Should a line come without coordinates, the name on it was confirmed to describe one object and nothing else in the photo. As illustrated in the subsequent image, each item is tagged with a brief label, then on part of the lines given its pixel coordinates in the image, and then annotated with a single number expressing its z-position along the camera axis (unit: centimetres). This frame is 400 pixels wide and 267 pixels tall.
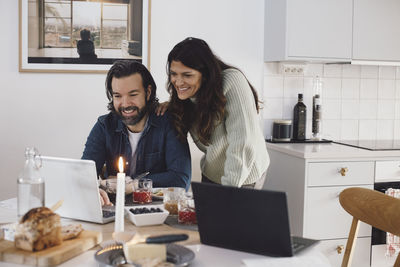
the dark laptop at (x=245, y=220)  127
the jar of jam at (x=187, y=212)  162
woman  214
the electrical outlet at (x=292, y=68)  354
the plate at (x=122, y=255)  122
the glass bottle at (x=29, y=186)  137
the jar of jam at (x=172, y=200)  174
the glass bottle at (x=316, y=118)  355
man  239
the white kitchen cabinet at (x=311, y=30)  323
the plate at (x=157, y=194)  195
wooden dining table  126
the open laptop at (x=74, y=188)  153
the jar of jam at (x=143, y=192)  188
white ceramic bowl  159
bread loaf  126
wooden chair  144
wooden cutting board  123
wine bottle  352
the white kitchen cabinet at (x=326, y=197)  301
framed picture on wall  315
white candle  131
